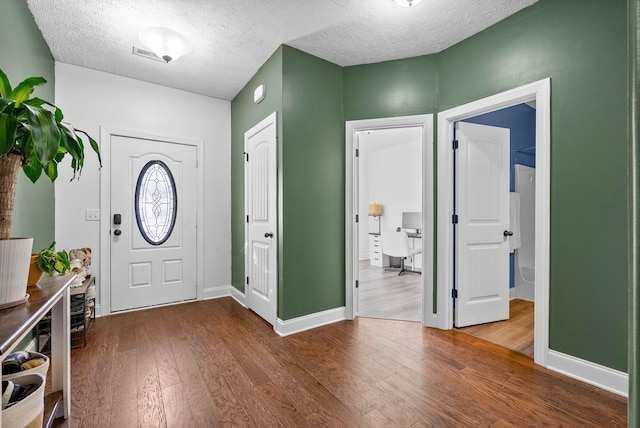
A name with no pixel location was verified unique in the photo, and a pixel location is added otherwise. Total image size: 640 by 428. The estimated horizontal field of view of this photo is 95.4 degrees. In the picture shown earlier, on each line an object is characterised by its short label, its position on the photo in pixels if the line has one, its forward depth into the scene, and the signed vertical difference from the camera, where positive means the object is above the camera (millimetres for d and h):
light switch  3141 -34
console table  1291 -665
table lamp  6578 +54
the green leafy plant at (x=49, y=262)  1494 -268
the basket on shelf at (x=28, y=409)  1089 -770
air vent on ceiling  2790 +1557
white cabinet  6018 -874
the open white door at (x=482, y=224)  2828 -118
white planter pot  1117 -233
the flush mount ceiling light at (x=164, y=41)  2398 +1442
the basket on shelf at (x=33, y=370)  1258 -722
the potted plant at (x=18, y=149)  1028 +243
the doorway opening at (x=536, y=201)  2139 +101
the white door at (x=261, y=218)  2883 -68
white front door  3301 -125
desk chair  5148 -605
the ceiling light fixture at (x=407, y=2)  2111 +1535
